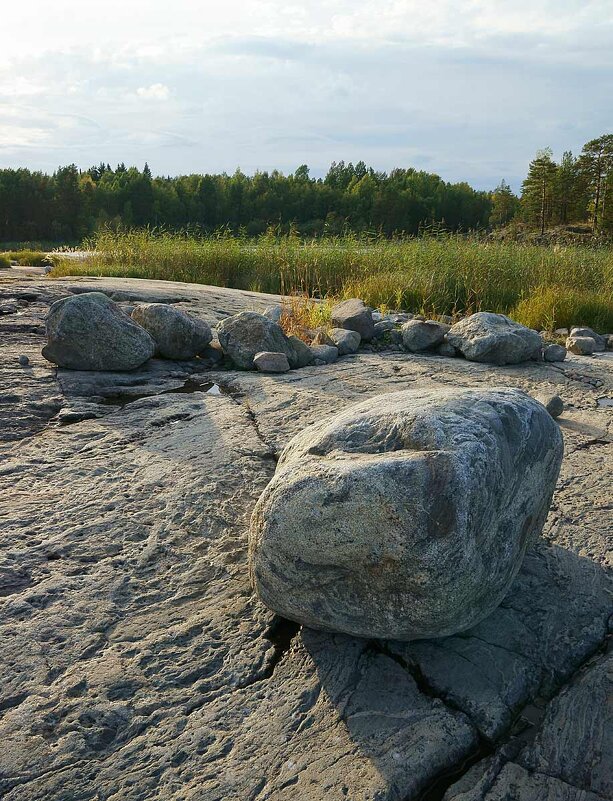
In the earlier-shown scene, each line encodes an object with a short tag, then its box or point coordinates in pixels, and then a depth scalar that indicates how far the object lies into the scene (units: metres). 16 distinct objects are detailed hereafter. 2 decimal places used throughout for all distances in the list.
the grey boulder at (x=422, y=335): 5.55
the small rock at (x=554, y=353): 5.34
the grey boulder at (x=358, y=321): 5.86
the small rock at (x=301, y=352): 5.13
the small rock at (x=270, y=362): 4.80
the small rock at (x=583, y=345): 6.02
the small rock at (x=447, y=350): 5.49
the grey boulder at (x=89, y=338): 4.49
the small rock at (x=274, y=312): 6.36
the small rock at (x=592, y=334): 6.58
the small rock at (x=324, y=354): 5.24
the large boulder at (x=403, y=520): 1.84
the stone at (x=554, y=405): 3.89
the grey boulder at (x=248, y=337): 4.91
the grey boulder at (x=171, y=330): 4.94
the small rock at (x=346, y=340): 5.56
